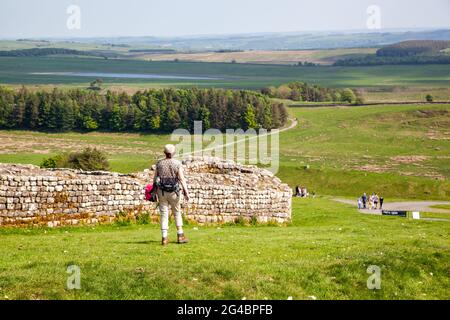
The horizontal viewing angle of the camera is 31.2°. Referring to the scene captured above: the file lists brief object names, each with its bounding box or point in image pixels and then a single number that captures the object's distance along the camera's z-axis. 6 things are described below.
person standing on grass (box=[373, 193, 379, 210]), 48.88
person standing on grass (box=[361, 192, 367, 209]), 48.36
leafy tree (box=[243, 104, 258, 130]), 135.88
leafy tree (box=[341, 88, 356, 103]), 186.16
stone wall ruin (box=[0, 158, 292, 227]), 25.77
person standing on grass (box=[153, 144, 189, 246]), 19.56
